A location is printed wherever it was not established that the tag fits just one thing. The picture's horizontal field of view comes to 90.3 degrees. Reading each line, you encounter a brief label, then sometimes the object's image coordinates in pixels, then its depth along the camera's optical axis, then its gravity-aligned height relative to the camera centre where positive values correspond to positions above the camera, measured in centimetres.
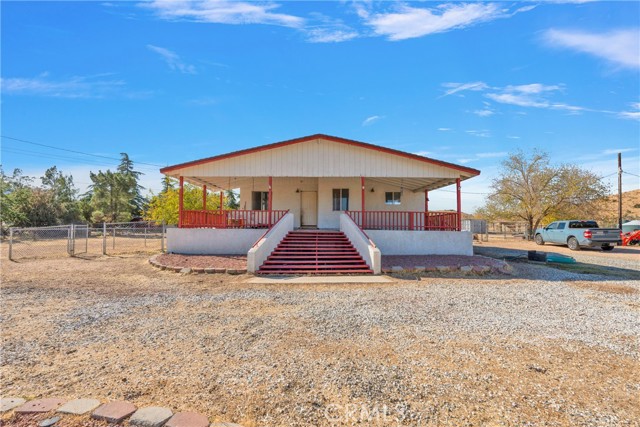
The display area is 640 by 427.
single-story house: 1234 +38
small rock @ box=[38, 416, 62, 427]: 254 -160
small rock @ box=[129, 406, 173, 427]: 256 -159
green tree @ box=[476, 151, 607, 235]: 2594 +255
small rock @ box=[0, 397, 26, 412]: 277 -159
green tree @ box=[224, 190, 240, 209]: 5086 +392
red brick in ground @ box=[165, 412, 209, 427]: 252 -159
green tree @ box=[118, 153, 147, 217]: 4151 +514
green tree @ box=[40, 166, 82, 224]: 3250 +289
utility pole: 2623 +411
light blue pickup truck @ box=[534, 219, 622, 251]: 1761 -69
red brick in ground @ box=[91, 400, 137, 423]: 262 -158
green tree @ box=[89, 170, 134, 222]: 3928 +363
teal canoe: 1297 -148
